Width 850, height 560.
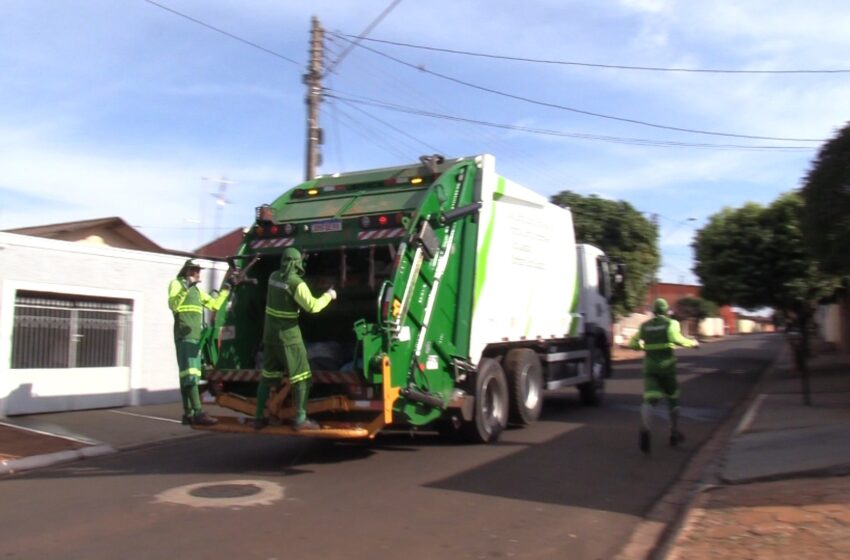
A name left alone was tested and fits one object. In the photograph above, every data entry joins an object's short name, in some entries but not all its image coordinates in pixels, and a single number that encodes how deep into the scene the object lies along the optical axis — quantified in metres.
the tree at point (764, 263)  20.64
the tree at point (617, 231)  27.14
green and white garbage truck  7.96
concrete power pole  16.05
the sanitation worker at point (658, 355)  8.95
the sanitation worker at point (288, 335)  7.77
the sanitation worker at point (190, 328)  8.51
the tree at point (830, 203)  13.08
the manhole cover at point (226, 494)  6.68
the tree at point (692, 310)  58.97
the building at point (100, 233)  18.19
